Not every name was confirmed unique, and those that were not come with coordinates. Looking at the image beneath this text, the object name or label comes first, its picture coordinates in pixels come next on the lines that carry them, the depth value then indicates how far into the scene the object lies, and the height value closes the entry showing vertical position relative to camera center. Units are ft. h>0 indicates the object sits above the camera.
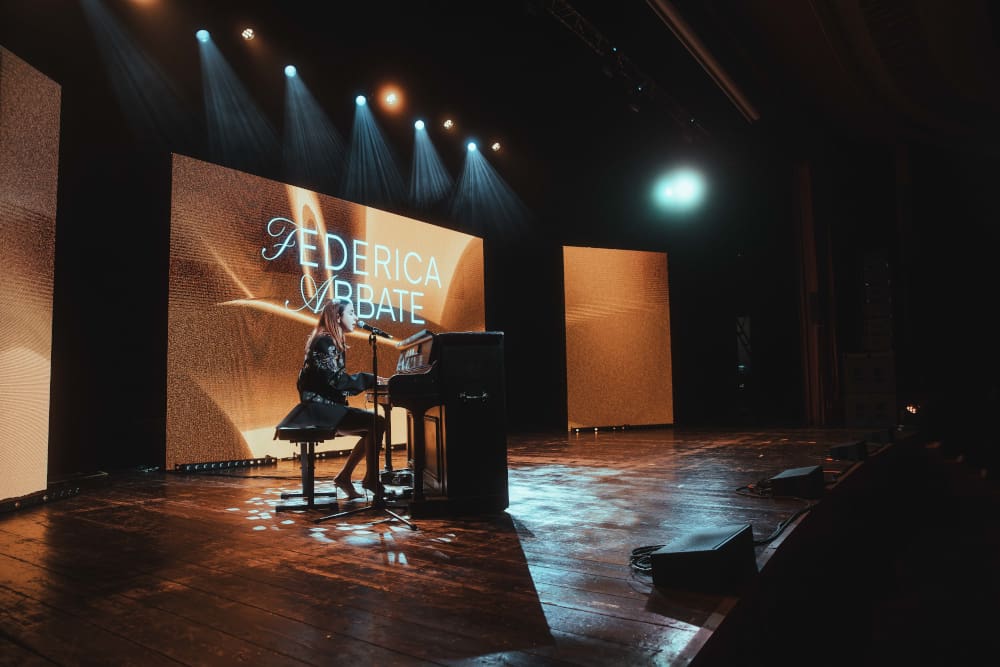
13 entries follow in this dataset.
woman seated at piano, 11.68 +0.15
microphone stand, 10.53 -1.84
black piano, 10.69 -0.62
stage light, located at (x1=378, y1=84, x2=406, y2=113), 23.72 +11.46
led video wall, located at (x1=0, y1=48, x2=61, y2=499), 12.00 +2.67
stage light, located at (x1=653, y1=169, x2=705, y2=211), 30.99 +9.72
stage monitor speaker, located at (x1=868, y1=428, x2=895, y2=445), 19.47 -2.09
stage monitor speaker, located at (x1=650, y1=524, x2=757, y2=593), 6.08 -1.93
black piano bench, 10.99 -0.79
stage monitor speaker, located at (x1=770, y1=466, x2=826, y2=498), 10.91 -2.00
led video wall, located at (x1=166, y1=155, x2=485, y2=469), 18.16 +3.24
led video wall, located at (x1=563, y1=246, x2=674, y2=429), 29.53 +2.00
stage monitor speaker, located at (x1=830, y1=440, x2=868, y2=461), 15.42 -2.03
